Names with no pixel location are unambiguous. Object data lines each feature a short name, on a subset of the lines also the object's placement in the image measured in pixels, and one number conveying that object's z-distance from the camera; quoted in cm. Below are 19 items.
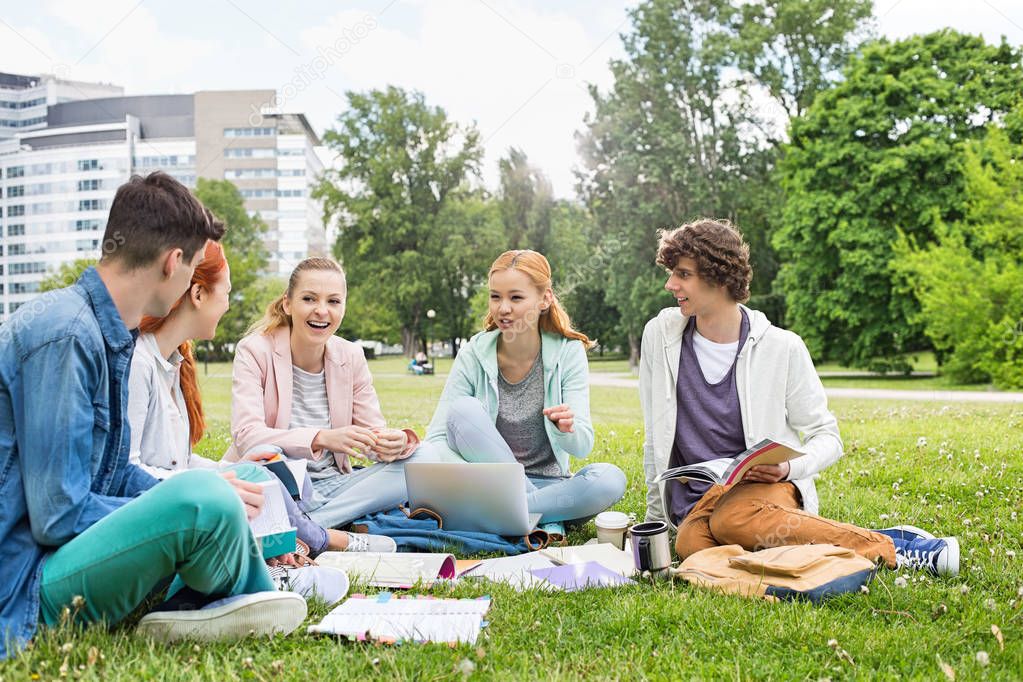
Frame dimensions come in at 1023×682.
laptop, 338
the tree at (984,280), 1728
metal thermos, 295
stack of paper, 312
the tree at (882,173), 2098
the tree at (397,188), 3538
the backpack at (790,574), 268
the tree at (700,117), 2728
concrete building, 7375
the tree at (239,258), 3388
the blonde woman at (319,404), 370
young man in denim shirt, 199
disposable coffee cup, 346
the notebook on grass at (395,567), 291
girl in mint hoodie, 372
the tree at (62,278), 4101
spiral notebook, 227
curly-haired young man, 313
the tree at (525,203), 3838
